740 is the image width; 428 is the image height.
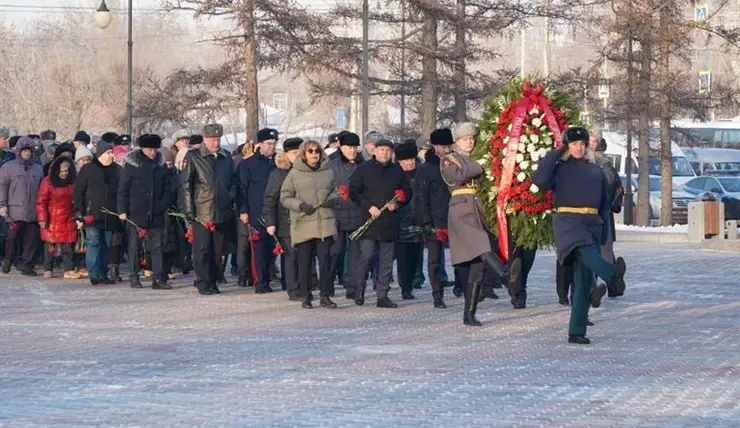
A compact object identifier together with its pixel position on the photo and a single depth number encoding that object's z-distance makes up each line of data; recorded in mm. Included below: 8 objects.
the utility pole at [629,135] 40750
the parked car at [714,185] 49375
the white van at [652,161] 52688
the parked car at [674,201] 45500
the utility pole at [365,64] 37047
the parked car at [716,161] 60697
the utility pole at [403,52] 39375
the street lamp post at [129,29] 39419
